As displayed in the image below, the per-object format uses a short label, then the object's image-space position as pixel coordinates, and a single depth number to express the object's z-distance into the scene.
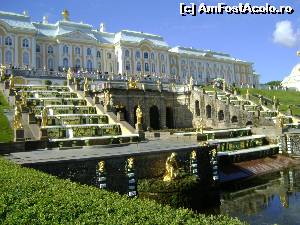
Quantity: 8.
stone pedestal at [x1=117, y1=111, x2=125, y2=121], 34.91
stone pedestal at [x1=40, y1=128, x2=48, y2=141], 26.22
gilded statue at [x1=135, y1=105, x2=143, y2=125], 32.05
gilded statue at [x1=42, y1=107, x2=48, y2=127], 28.97
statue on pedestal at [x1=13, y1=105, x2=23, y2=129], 24.50
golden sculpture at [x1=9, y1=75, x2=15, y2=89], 40.34
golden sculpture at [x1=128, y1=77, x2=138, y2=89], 48.16
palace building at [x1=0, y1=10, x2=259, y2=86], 80.88
